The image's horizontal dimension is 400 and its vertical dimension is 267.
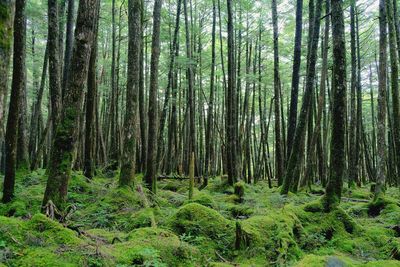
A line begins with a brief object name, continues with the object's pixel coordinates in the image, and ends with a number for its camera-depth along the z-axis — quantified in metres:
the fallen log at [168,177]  16.56
